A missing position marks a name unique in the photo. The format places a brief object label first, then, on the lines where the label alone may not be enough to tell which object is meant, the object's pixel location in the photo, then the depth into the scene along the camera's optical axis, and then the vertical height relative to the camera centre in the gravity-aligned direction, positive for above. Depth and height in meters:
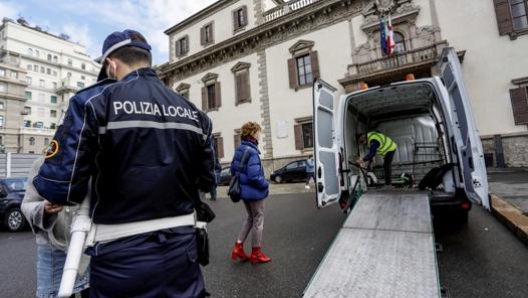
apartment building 48.44 +22.45
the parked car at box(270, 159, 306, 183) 16.05 -0.29
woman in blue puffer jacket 3.60 -0.24
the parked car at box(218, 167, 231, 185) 18.41 -0.35
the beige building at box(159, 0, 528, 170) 12.98 +6.37
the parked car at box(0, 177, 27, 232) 7.13 -0.66
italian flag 13.62 +6.02
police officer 1.21 -0.01
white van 3.61 +0.43
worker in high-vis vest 5.77 +0.27
